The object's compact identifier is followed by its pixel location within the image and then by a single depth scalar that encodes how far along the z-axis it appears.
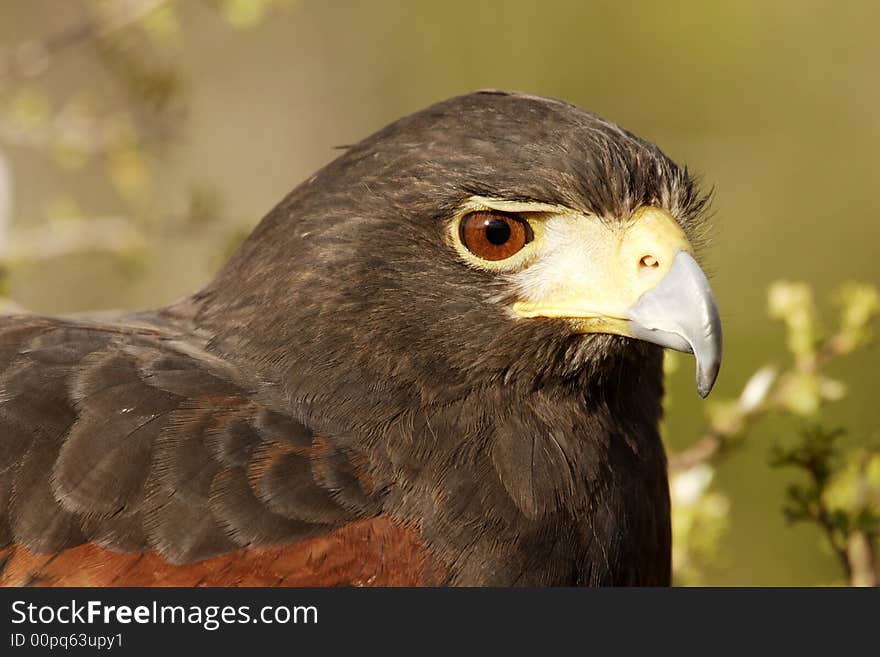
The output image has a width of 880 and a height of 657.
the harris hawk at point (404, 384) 5.42
